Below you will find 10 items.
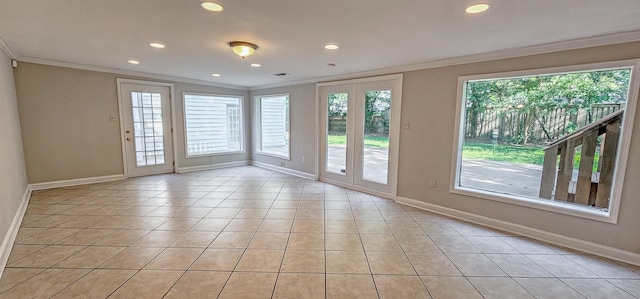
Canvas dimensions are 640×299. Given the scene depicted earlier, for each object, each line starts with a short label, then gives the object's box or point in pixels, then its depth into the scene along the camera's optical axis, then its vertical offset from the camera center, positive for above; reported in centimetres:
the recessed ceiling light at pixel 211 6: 197 +88
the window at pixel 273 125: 637 -8
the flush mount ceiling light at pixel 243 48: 291 +83
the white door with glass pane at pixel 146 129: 527 -20
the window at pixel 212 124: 625 -8
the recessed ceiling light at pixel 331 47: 300 +89
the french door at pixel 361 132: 433 -17
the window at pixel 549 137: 264 -14
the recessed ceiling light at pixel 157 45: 311 +90
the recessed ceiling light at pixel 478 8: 192 +88
